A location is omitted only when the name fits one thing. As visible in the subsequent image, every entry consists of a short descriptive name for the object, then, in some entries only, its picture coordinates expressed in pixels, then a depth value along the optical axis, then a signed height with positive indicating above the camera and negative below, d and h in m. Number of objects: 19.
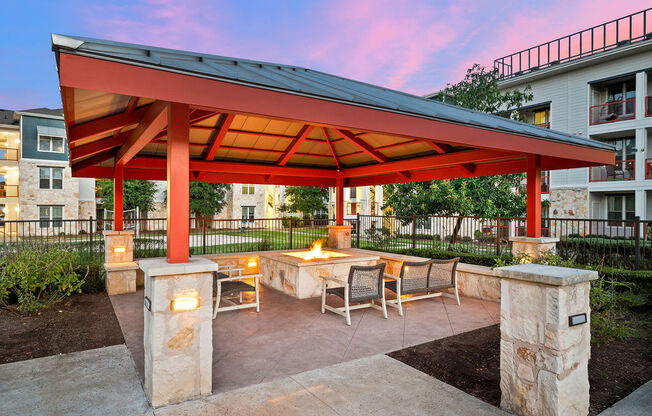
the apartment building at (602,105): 16.20 +4.74
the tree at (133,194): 29.20 +0.94
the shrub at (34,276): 5.89 -1.17
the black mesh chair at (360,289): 5.73 -1.36
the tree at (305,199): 36.50 +0.56
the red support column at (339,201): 11.40 +0.11
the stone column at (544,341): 2.79 -1.09
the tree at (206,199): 28.83 +0.50
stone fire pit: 7.39 -1.38
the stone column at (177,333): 3.18 -1.14
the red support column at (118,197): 8.01 +0.18
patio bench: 6.38 -1.36
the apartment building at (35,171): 24.02 +2.34
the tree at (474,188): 11.37 +0.50
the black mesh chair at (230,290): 5.98 -1.41
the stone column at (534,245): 6.61 -0.75
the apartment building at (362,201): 32.13 +0.30
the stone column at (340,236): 11.19 -0.96
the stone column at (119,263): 7.52 -1.24
